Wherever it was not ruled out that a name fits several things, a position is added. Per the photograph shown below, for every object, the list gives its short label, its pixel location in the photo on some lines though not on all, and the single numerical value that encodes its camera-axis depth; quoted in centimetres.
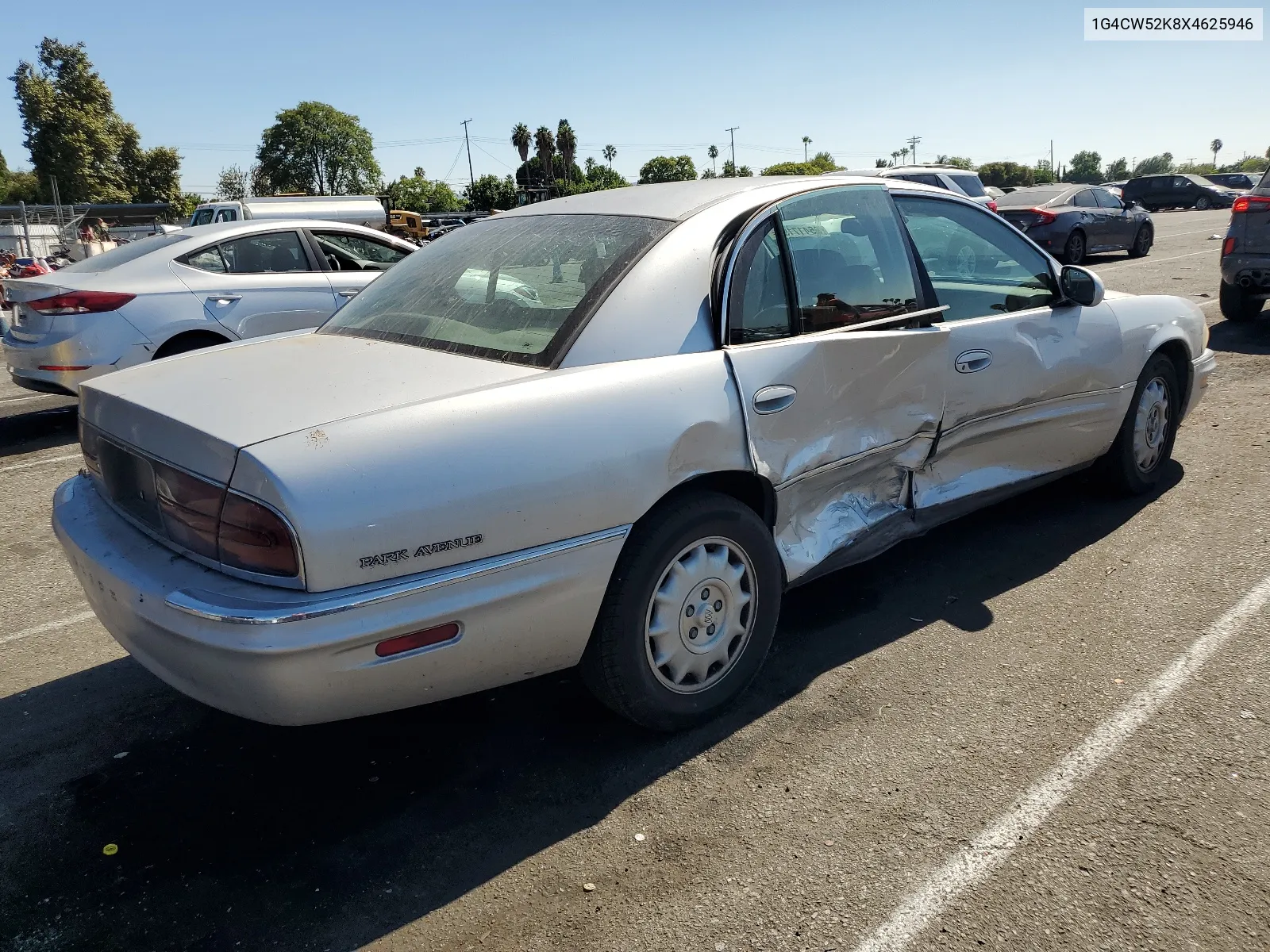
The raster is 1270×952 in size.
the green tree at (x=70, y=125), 7125
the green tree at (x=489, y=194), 9188
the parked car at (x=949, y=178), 1361
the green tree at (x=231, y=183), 9731
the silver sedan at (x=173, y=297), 670
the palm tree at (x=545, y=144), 10838
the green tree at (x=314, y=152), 10881
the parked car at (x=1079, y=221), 1720
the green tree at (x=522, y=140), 10962
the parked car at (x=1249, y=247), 888
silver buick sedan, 229
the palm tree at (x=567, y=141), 11312
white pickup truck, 1898
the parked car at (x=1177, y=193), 4019
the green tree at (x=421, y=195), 10712
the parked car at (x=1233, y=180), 4581
